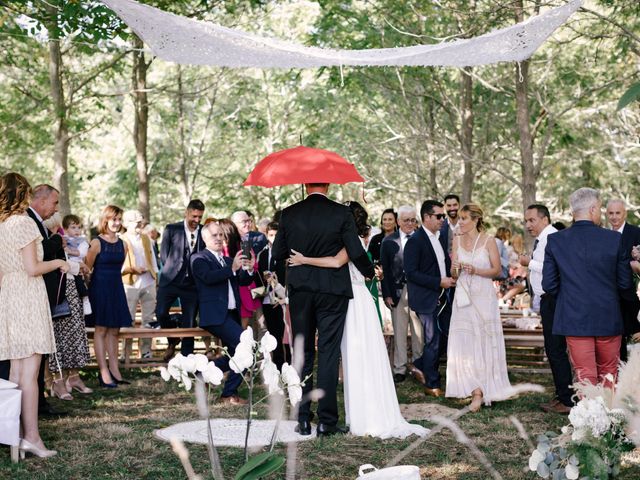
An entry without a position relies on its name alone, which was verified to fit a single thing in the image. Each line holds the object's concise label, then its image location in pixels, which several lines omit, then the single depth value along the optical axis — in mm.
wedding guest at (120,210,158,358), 10969
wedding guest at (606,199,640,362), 6628
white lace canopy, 5816
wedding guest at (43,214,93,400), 8297
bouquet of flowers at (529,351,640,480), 2881
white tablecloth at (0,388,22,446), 5609
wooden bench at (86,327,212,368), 9750
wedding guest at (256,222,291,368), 9219
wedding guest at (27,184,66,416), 6605
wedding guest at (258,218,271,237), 12714
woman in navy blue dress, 8914
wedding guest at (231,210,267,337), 9883
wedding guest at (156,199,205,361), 9945
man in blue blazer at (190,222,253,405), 8047
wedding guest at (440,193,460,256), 10258
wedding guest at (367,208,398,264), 10445
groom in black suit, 6570
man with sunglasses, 8555
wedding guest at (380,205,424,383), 9484
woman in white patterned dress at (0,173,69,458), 5762
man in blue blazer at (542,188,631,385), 6363
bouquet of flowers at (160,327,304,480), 3137
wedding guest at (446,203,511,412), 7707
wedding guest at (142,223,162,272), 13944
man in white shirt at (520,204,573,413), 7496
